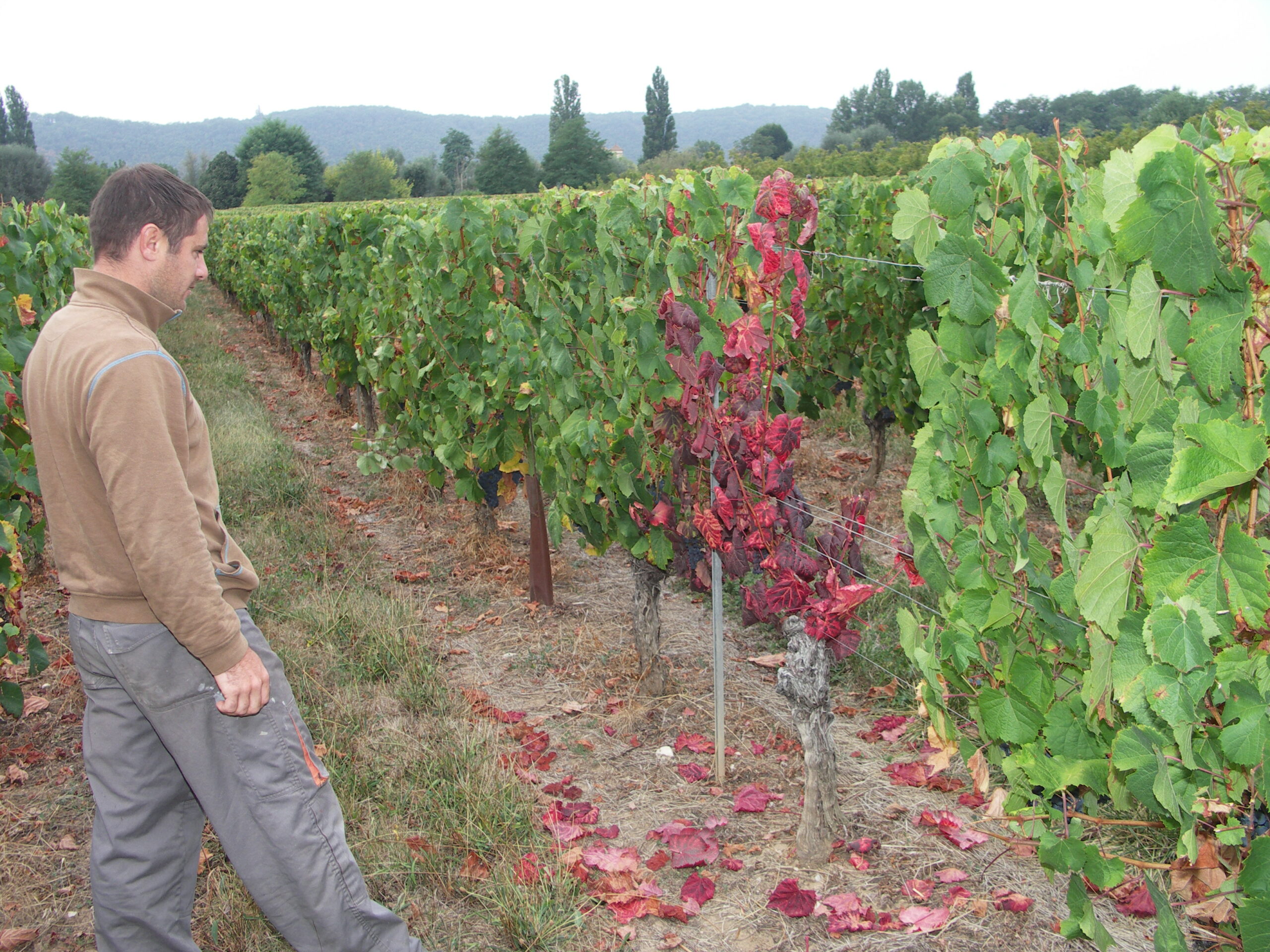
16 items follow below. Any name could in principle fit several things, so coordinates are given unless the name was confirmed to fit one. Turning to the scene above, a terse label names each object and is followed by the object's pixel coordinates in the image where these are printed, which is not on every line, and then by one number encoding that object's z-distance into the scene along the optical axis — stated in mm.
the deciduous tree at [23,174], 73375
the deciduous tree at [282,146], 91562
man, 1774
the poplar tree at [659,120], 116000
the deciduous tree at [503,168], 75438
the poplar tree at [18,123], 122562
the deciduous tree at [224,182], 86812
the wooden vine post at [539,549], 5109
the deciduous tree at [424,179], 84500
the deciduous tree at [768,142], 77312
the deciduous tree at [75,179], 71125
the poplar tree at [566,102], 139625
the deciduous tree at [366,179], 79250
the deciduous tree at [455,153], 117812
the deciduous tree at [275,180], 76625
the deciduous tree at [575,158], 74562
